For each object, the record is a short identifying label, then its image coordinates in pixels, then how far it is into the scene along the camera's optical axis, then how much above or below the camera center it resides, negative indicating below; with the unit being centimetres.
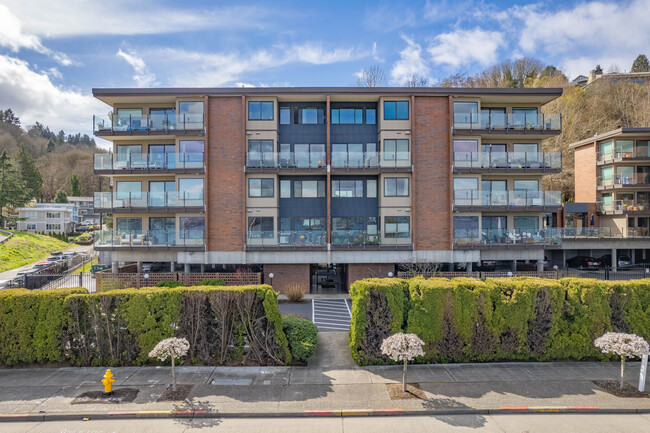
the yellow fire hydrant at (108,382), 1003 -450
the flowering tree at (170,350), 1015 -364
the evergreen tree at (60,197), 7412 +509
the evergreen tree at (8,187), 5700 +554
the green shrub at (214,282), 1959 -330
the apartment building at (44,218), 6538 +61
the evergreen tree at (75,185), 7886 +806
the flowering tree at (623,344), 1016 -347
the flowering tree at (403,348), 1012 -356
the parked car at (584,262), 3266 -351
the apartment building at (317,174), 2353 +310
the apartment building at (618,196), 3234 +280
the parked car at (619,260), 3319 -335
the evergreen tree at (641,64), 7925 +3618
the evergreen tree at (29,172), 6706 +949
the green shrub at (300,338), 1222 -403
